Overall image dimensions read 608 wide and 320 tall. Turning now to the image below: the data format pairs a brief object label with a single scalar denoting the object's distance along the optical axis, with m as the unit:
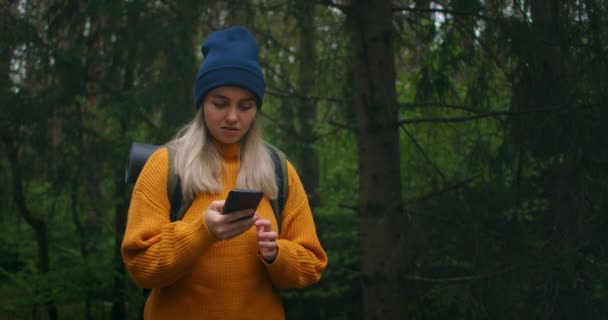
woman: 2.08
